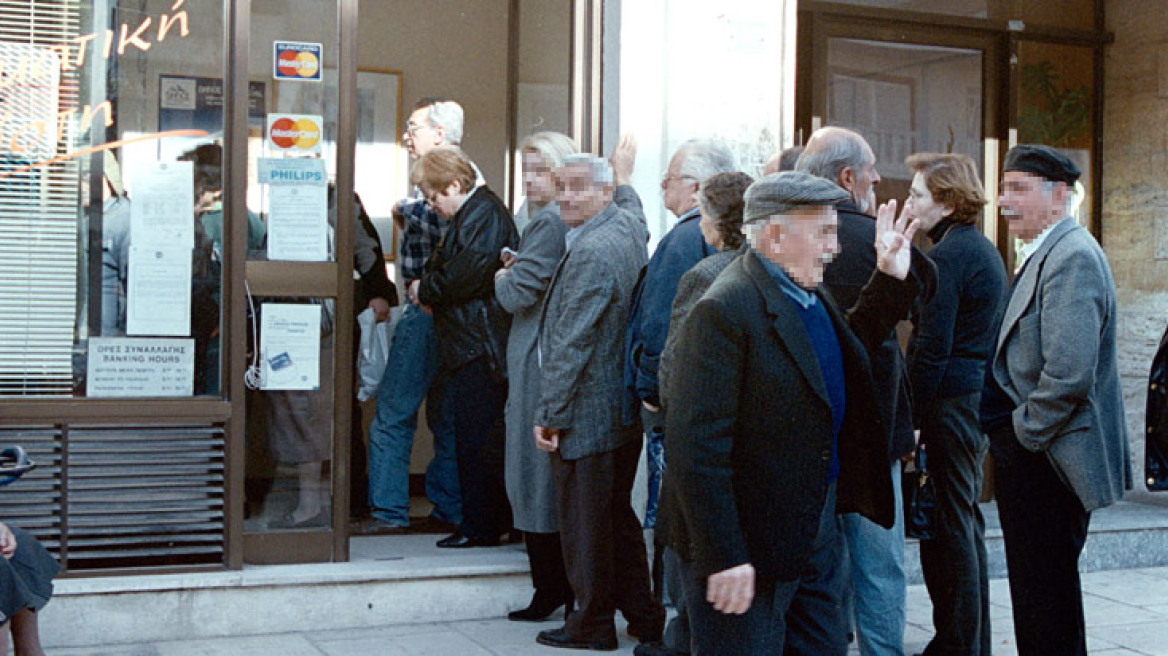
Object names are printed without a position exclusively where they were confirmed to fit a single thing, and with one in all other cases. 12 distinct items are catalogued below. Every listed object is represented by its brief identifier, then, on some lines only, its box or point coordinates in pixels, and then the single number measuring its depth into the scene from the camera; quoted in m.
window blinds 5.52
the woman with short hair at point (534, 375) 5.82
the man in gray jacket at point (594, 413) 5.46
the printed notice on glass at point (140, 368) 5.66
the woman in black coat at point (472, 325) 6.50
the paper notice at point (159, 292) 5.71
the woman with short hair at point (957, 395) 5.22
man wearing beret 4.52
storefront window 5.55
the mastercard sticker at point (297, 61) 5.89
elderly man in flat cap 3.22
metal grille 5.54
